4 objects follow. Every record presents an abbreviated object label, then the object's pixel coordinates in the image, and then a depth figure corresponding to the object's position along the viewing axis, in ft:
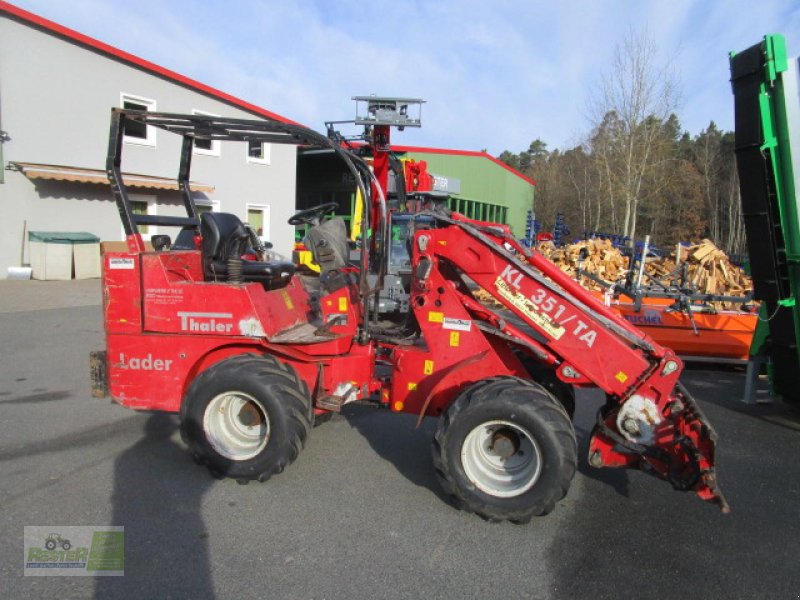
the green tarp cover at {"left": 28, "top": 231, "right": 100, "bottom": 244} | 44.86
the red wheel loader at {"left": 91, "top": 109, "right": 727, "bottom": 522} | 11.27
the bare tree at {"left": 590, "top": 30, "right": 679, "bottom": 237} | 73.20
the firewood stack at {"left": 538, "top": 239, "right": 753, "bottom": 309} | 42.70
